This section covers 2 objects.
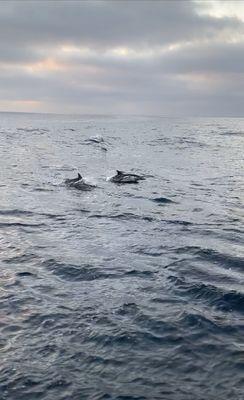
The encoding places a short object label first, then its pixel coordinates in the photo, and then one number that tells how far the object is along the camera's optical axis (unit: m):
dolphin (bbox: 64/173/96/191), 27.17
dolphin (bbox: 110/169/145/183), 30.56
